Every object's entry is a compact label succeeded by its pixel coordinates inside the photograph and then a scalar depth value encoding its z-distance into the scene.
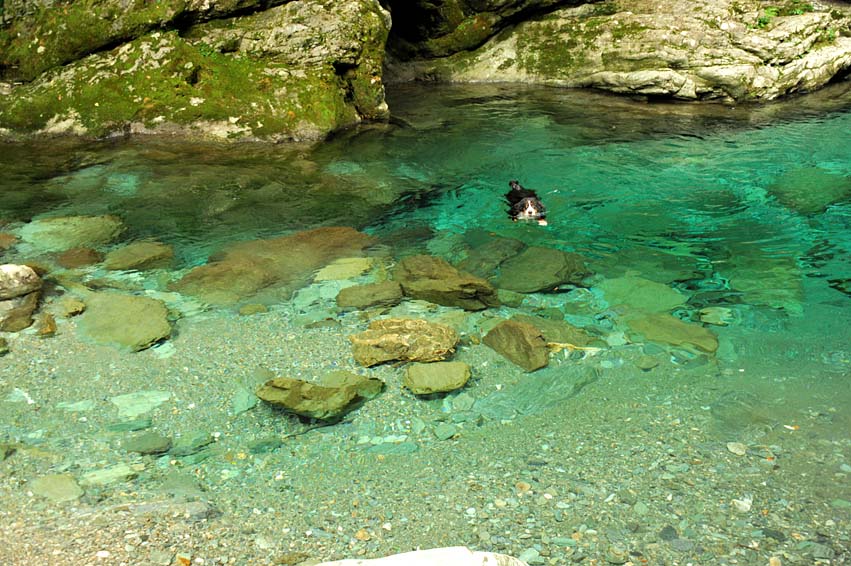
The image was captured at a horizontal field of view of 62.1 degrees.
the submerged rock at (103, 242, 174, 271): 7.82
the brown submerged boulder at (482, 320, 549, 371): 5.99
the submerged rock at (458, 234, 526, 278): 7.87
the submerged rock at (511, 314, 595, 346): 6.34
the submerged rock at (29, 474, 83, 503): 4.43
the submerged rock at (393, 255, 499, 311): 7.05
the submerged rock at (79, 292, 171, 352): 6.28
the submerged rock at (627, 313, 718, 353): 6.20
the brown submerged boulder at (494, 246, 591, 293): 7.40
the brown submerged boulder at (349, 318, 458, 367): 5.97
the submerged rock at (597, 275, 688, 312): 6.94
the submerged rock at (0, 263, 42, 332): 6.46
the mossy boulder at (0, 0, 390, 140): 11.98
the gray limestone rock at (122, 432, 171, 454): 4.92
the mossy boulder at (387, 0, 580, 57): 16.41
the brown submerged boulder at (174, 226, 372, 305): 7.26
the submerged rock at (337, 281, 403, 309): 6.97
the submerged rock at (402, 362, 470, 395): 5.58
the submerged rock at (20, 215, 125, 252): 8.30
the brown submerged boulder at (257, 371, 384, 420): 5.32
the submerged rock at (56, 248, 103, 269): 7.77
